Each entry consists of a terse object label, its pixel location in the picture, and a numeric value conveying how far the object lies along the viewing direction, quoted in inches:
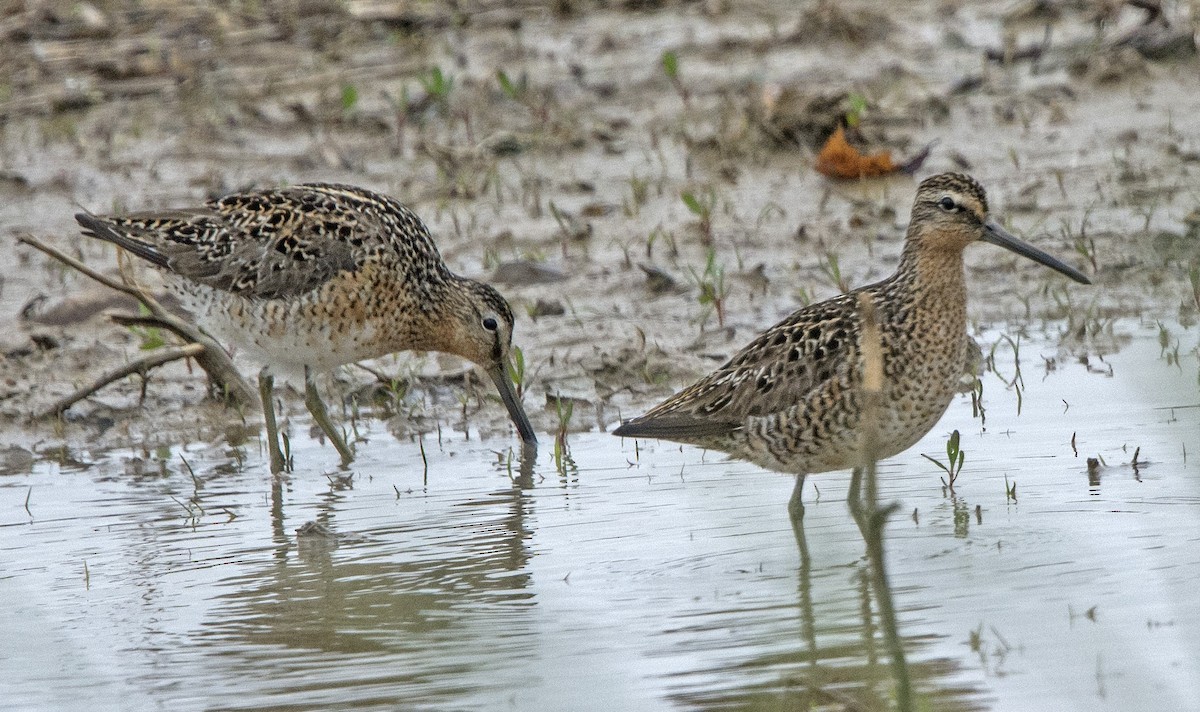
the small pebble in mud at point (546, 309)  647.1
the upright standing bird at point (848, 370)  426.0
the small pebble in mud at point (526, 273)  674.2
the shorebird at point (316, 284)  540.1
